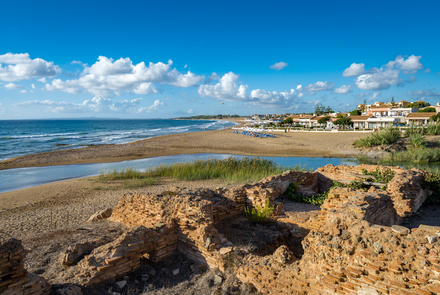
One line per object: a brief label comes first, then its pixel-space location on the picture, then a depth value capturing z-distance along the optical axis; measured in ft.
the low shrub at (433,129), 105.50
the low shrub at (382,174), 35.76
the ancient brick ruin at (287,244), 12.71
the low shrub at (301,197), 31.83
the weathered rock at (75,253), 18.54
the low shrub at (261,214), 26.25
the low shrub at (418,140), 90.46
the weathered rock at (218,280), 17.25
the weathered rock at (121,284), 16.88
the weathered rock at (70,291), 15.23
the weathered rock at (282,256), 16.07
